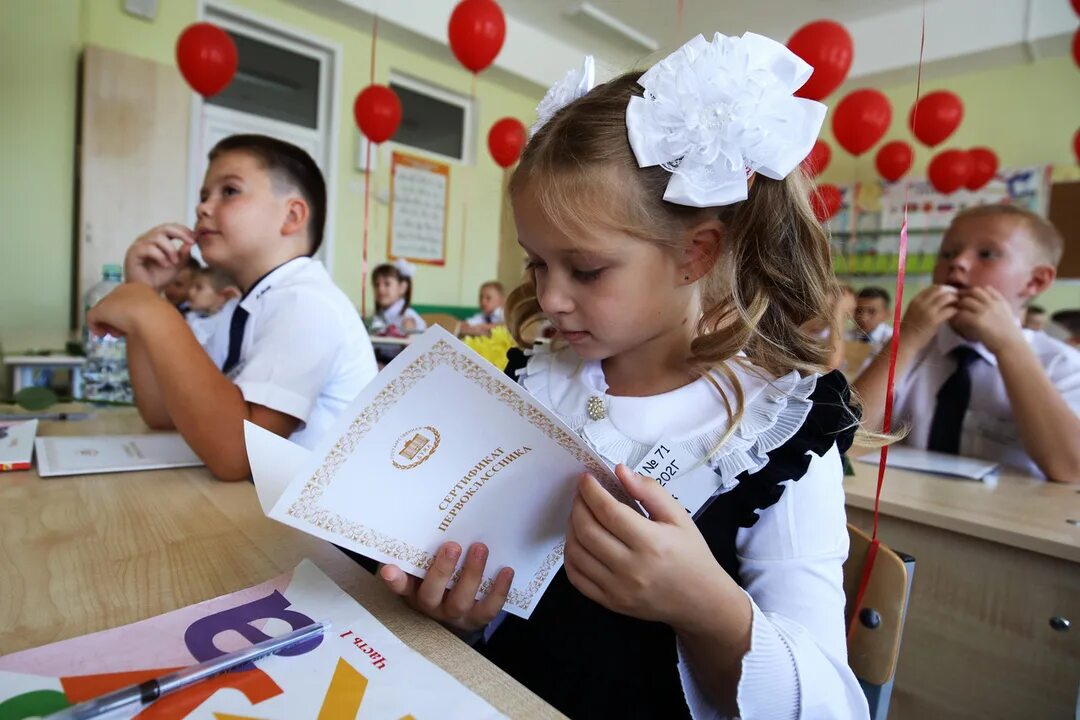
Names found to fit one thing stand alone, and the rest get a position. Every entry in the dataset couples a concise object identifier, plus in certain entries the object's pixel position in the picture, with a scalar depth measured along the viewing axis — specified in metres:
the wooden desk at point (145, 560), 0.43
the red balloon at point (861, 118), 3.42
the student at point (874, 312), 4.23
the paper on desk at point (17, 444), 0.79
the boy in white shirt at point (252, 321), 0.83
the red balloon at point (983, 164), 4.11
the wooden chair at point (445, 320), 2.80
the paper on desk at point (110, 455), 0.80
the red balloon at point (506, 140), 4.16
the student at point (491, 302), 4.79
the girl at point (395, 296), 4.07
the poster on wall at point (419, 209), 4.75
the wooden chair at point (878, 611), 0.66
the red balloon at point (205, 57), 2.94
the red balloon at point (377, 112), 3.60
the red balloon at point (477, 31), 3.15
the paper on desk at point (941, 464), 1.21
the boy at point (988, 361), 1.28
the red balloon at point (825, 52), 2.64
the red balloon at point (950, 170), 4.02
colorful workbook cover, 0.35
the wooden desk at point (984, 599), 0.85
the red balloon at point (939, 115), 3.54
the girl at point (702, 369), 0.52
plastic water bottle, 1.53
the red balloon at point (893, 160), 4.15
